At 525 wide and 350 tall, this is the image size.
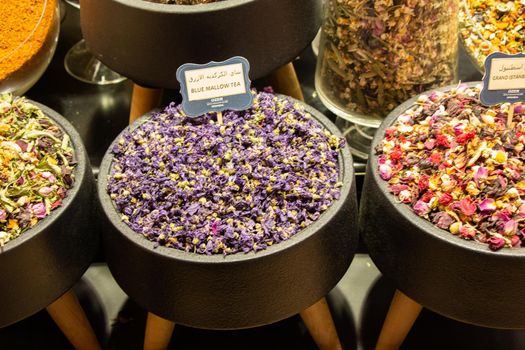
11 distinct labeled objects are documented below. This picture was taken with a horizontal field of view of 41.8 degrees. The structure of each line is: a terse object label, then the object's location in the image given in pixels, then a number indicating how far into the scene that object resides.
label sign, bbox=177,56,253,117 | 1.15
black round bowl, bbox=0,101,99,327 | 1.08
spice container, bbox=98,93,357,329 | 1.03
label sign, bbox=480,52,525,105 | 1.12
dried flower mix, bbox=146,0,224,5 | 1.31
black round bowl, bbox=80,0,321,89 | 1.26
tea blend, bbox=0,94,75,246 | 1.09
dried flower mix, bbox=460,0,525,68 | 1.41
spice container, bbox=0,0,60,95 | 1.46
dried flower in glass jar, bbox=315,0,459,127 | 1.30
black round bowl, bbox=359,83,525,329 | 1.02
